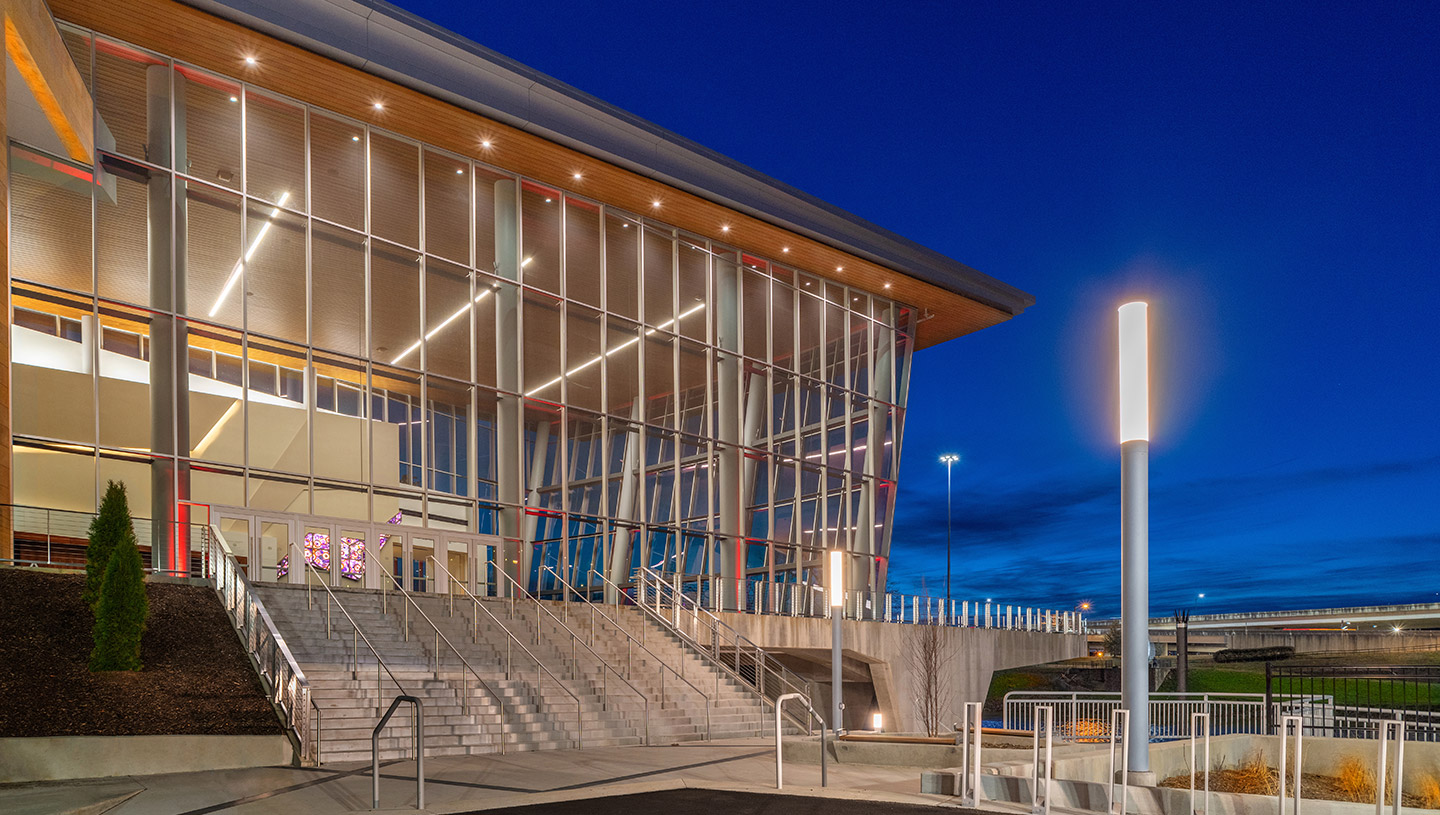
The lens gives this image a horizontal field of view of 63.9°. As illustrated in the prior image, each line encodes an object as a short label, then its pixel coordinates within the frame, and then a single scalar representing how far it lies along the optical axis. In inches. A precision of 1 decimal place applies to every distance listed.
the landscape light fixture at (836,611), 707.4
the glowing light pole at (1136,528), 448.8
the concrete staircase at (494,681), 679.7
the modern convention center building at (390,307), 951.6
